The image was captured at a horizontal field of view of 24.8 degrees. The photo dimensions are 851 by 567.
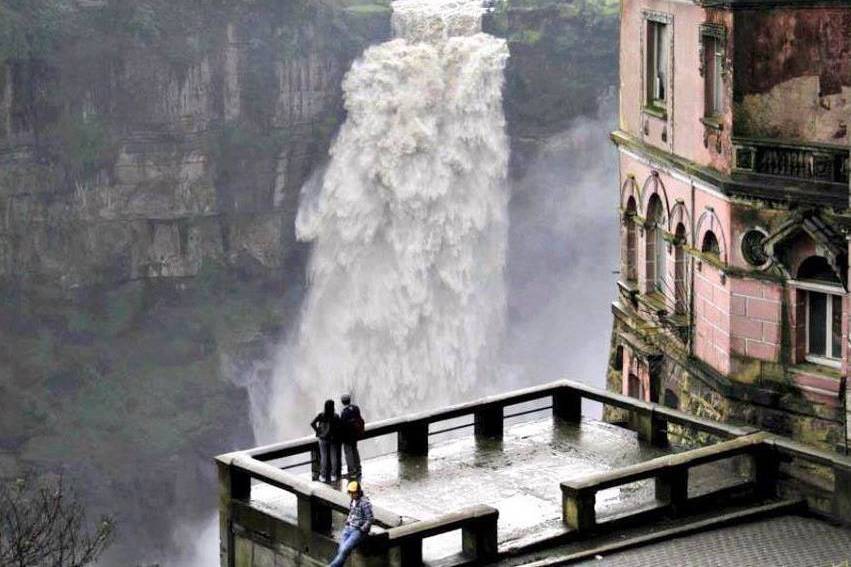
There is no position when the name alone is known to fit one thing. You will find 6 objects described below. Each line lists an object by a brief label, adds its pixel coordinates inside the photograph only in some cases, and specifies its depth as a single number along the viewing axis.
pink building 35.78
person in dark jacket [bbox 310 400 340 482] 31.48
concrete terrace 29.05
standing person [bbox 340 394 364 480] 31.62
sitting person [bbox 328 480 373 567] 27.42
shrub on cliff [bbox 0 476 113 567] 42.22
